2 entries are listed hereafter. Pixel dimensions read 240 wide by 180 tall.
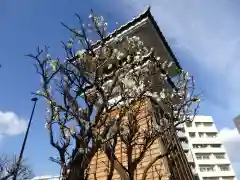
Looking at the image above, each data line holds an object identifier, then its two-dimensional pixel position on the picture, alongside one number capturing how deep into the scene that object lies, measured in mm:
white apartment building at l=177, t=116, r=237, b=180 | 56206
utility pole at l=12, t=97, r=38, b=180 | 19062
